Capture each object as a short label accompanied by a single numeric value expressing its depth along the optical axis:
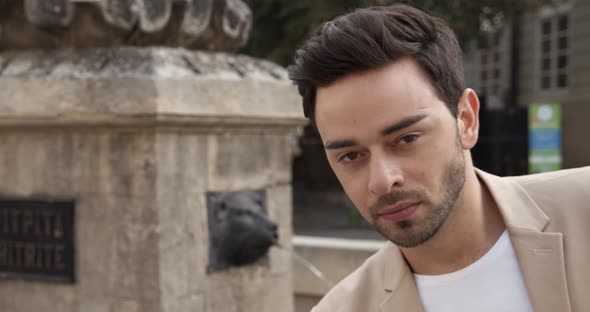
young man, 1.76
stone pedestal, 3.68
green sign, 12.33
